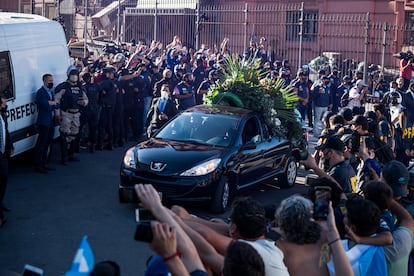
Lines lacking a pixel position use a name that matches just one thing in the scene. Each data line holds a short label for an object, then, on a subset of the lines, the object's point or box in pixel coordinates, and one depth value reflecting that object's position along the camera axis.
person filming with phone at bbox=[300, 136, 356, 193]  6.98
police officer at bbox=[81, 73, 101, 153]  13.97
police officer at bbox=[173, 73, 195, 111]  15.90
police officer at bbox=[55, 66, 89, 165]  12.93
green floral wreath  11.82
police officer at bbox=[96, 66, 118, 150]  14.49
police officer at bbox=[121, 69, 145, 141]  15.69
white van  11.59
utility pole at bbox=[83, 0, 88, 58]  22.01
